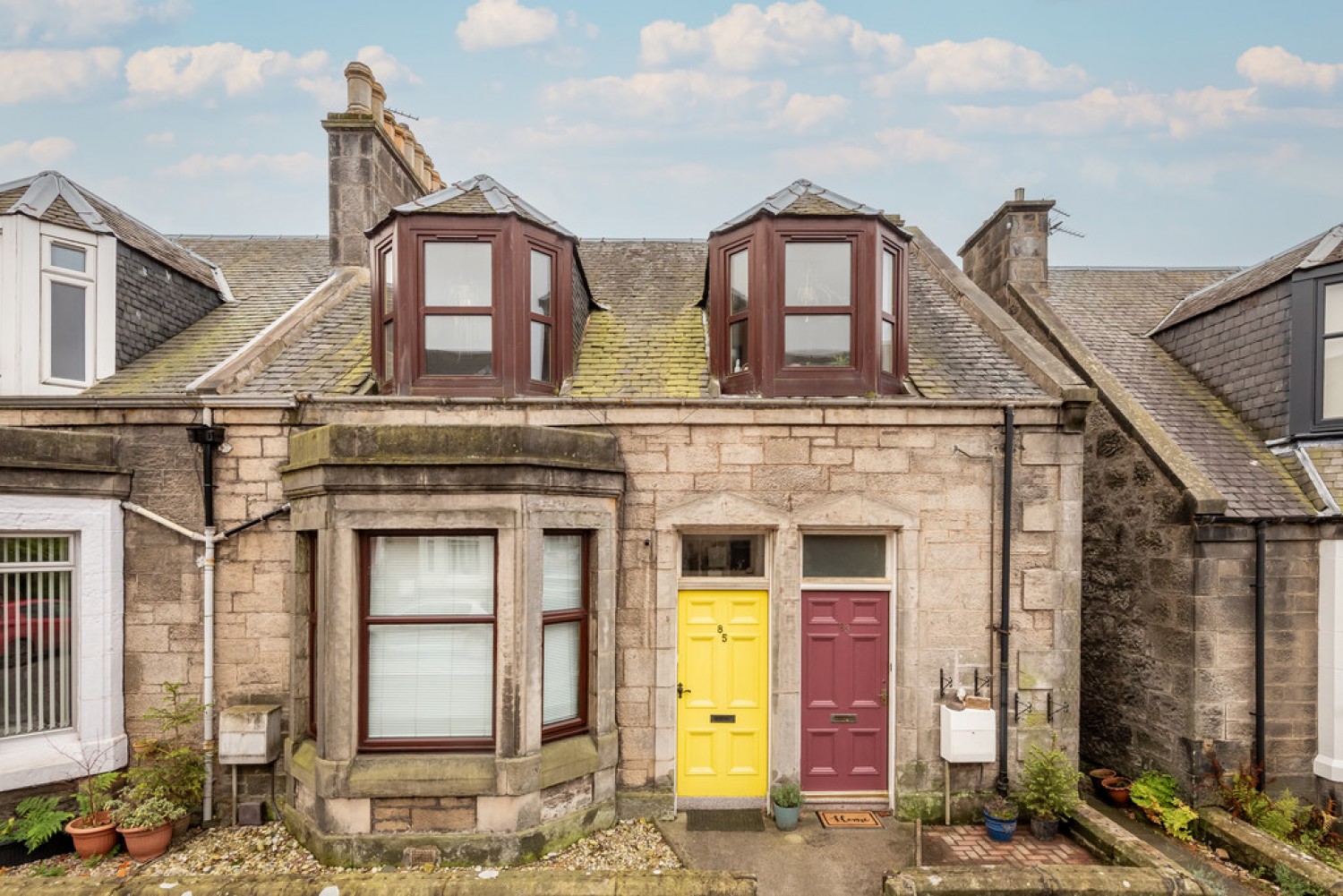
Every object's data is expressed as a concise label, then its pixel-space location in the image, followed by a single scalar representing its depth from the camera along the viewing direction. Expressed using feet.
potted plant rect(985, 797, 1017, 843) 21.47
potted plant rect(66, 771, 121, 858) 20.36
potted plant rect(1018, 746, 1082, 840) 21.75
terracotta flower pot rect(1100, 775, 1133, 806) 25.58
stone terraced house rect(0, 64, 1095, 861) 20.25
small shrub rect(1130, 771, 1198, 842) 22.98
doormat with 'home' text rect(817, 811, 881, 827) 22.48
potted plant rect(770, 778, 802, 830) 22.04
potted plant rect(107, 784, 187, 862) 20.30
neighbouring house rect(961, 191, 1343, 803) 24.40
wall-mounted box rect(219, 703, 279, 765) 21.76
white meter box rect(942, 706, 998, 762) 22.31
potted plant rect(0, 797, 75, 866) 20.42
